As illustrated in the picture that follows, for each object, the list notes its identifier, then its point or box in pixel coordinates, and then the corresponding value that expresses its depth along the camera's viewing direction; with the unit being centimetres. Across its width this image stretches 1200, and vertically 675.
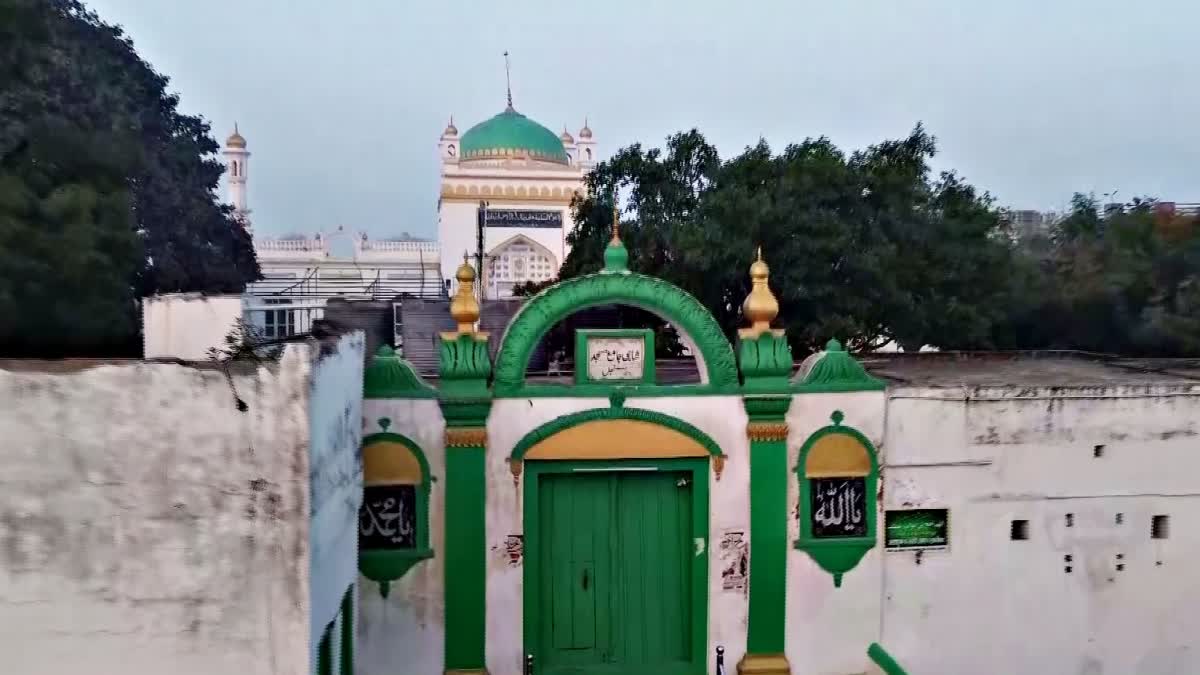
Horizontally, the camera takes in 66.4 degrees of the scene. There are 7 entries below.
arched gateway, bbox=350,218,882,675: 783
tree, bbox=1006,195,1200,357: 1664
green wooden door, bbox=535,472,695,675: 810
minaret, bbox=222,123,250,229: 3553
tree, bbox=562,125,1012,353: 1465
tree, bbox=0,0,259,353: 1107
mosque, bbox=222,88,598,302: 2997
